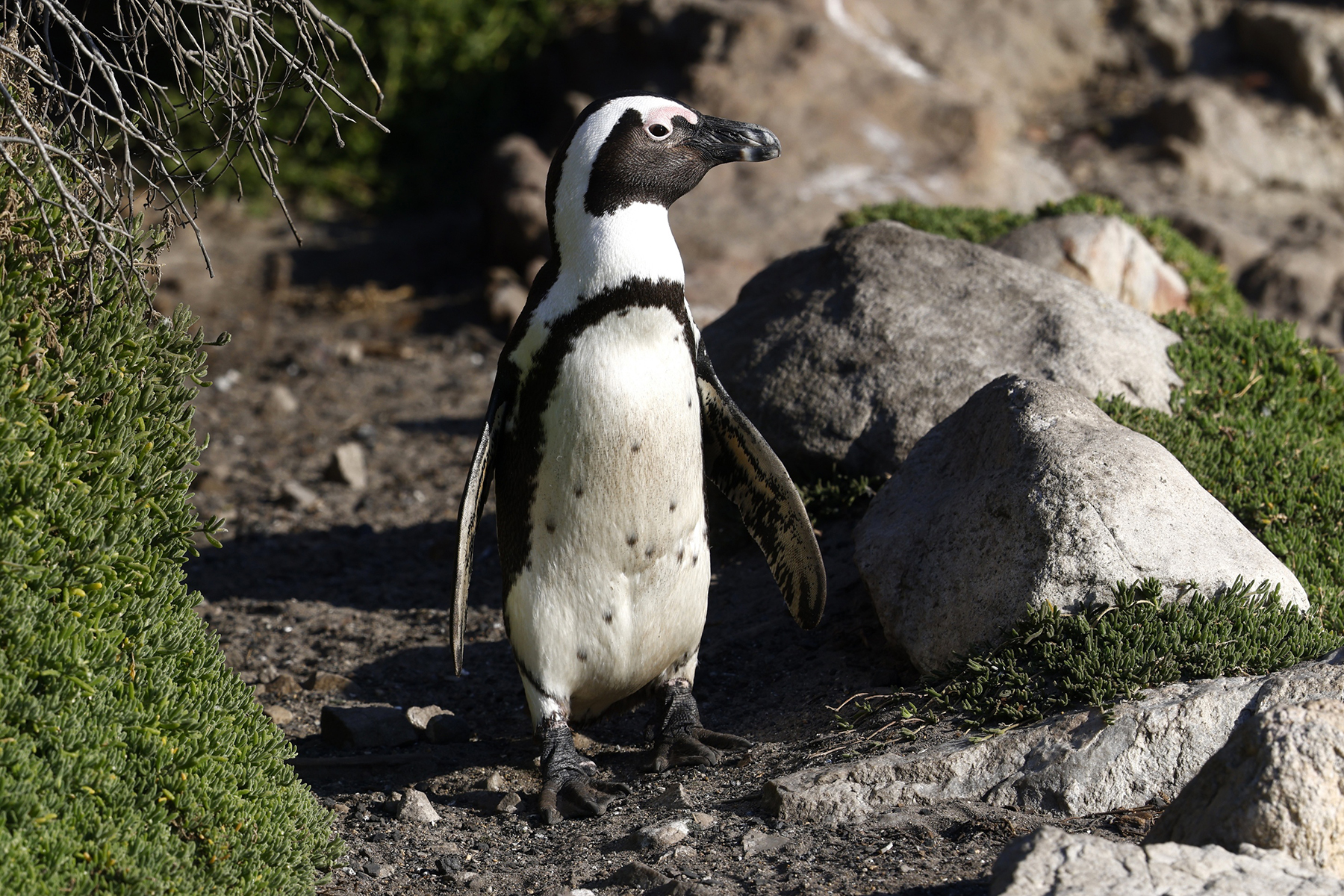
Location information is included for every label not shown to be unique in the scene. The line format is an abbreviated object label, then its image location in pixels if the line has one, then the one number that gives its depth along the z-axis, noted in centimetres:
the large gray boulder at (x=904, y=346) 1025
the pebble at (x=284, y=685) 969
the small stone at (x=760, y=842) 630
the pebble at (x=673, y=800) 710
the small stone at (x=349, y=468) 1445
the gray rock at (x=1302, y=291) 1633
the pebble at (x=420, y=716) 889
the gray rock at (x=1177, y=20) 2292
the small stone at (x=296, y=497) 1387
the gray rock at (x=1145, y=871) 470
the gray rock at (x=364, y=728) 862
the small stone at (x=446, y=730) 884
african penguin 725
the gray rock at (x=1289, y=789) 498
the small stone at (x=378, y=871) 662
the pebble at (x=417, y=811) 741
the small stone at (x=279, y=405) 1644
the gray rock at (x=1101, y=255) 1259
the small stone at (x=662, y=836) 653
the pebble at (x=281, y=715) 914
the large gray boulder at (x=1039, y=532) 737
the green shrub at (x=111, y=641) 501
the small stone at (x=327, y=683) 975
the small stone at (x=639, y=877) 606
